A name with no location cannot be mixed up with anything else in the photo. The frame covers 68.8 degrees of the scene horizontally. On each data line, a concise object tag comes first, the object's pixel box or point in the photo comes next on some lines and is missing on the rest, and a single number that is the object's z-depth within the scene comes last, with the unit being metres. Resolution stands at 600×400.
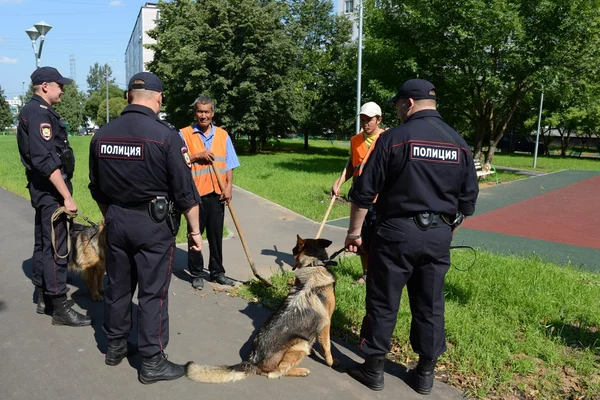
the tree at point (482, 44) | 14.80
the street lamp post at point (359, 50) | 14.00
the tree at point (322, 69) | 28.69
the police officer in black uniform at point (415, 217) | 2.96
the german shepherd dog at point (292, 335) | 3.20
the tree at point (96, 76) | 138.38
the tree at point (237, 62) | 23.55
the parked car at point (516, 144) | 42.09
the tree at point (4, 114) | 69.31
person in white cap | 4.86
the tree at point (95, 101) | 91.14
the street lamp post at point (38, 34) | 14.93
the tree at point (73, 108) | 71.69
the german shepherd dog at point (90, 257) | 4.60
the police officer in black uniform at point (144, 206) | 3.04
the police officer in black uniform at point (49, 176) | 3.76
